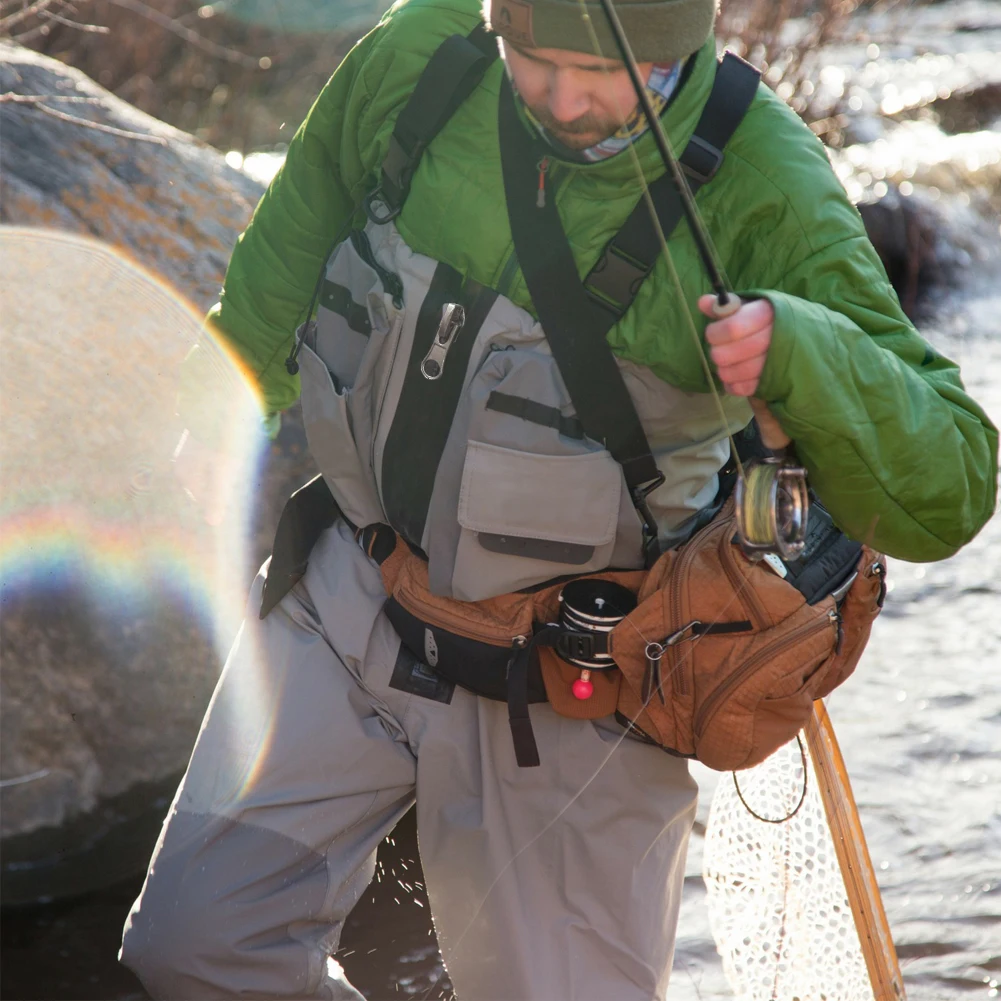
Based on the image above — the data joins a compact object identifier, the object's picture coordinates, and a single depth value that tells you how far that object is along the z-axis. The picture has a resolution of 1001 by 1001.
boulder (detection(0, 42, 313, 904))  10.34
